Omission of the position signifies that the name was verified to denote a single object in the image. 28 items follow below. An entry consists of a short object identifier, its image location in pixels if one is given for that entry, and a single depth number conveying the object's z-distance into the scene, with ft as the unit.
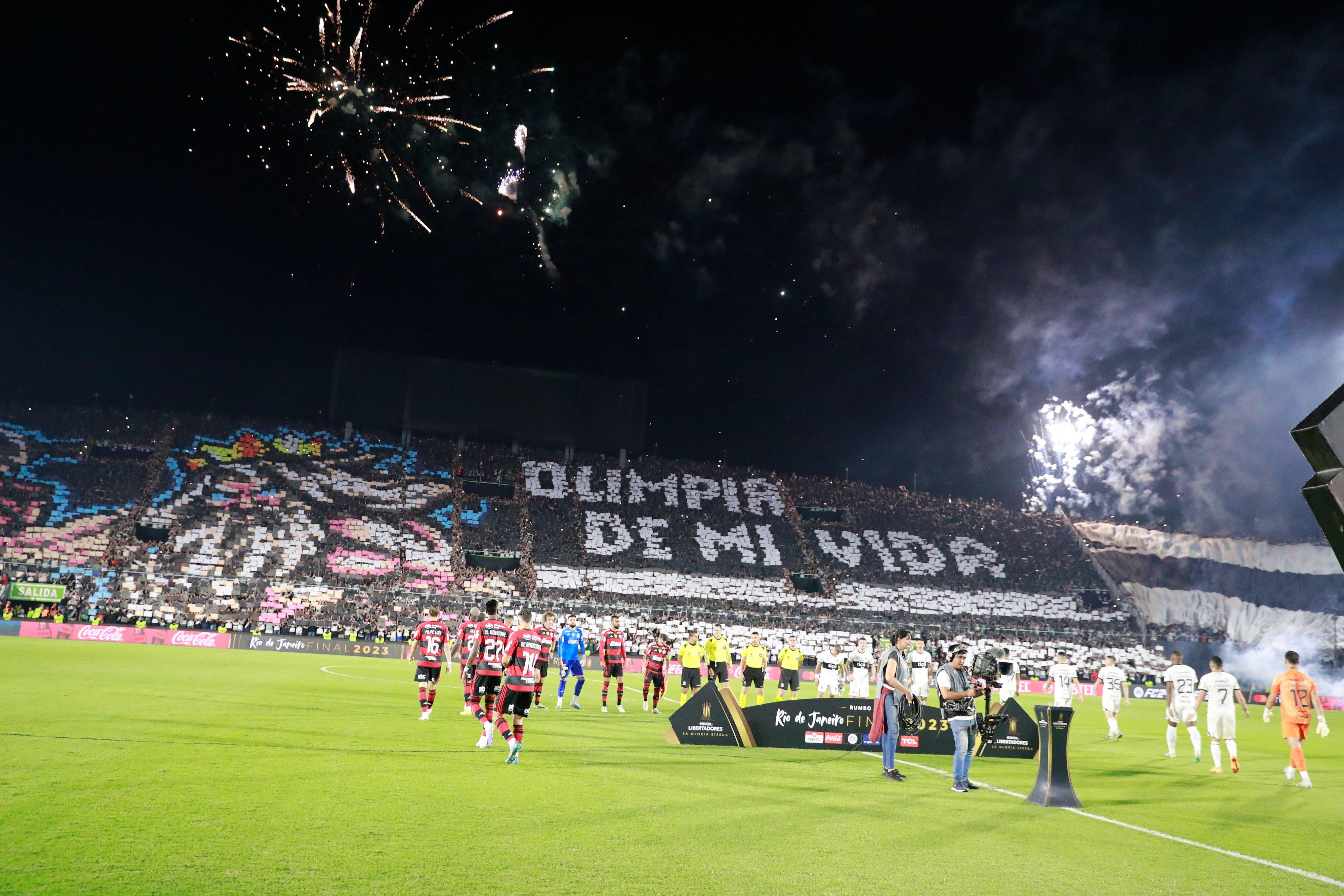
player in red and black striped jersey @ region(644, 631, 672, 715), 69.56
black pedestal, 35.29
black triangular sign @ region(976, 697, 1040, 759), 52.37
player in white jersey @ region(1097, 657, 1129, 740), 73.82
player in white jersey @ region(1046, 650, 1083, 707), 87.20
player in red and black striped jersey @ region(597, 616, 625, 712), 72.90
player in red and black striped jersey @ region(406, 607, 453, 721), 56.03
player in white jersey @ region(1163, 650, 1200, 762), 58.39
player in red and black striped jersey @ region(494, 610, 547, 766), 39.91
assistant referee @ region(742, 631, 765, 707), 78.84
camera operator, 37.42
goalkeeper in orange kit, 46.19
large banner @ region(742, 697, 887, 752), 51.85
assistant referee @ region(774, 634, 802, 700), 86.84
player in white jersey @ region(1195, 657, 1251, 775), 52.90
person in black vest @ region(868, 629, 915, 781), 39.45
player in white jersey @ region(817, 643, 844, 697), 92.94
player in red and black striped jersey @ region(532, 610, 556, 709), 62.34
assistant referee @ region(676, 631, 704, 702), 74.23
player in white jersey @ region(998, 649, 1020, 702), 96.57
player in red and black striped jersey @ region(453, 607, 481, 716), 54.34
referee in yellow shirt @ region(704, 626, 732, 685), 77.20
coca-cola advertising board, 128.36
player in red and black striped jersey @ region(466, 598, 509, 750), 44.75
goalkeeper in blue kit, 72.38
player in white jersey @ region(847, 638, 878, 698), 71.82
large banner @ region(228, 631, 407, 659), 133.69
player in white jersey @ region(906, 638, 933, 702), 50.21
